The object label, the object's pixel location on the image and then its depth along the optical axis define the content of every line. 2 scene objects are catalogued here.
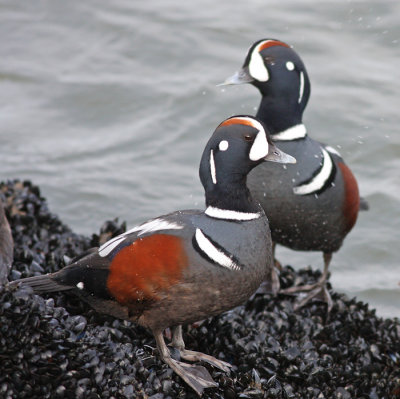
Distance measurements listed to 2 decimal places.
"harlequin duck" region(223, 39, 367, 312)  11.90
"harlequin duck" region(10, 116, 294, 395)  9.09
